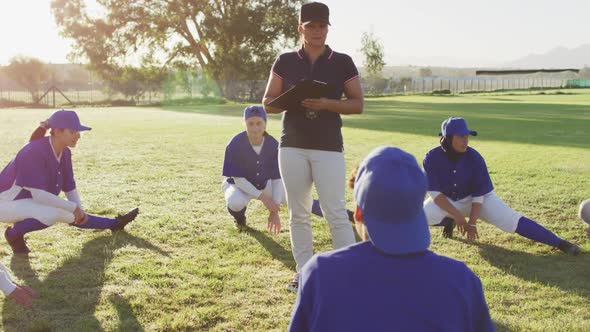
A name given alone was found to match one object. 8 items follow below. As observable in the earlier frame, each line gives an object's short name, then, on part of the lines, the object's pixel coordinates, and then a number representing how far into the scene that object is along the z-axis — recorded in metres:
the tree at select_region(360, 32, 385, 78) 69.81
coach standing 4.22
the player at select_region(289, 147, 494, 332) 1.66
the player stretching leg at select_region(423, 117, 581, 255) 5.83
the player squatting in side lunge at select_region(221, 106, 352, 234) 6.54
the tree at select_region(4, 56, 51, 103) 61.19
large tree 49.34
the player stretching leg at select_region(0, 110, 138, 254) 5.40
